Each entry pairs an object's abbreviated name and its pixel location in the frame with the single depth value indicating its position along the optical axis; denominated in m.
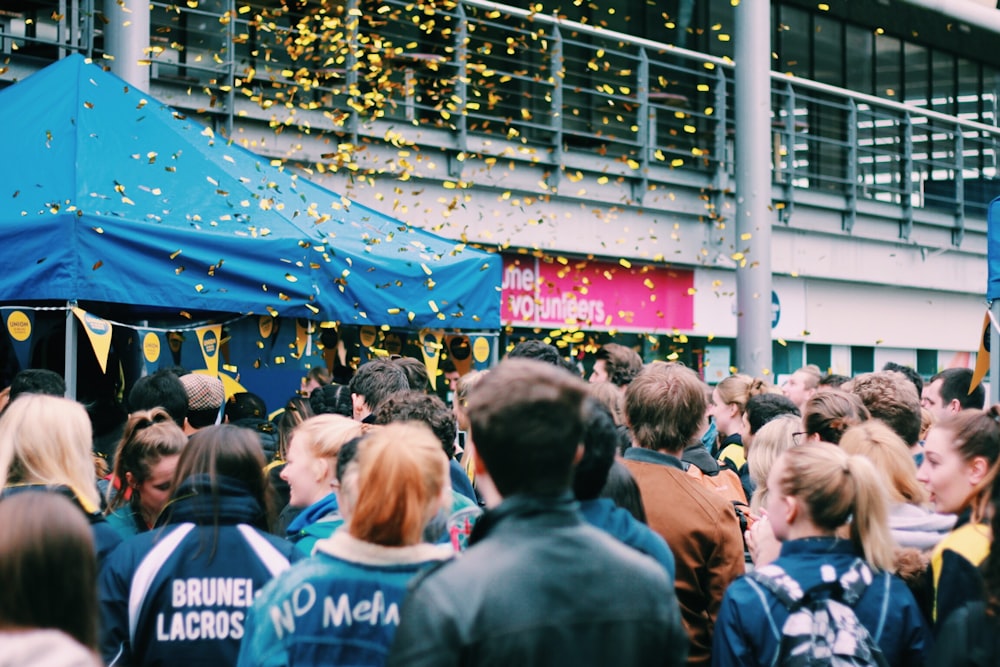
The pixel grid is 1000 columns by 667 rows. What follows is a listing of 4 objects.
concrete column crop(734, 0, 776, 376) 14.34
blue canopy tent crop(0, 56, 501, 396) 6.51
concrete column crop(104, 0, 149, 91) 8.90
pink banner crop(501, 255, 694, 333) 13.74
